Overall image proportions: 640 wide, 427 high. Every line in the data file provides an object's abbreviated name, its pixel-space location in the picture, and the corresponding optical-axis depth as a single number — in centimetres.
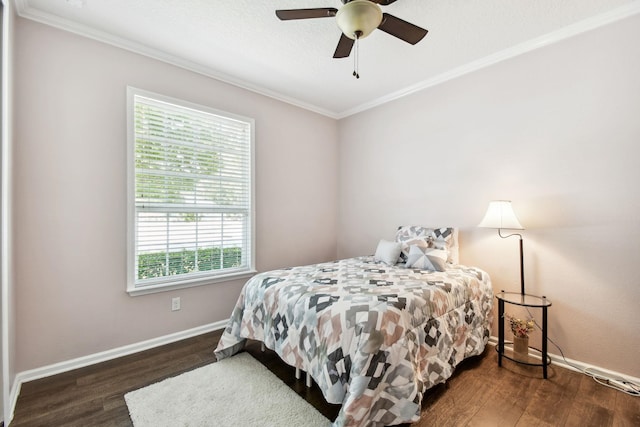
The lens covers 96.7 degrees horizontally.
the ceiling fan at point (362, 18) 161
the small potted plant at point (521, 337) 231
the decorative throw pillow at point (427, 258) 258
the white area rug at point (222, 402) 167
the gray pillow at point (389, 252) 288
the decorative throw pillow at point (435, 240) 282
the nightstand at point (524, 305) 217
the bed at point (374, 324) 152
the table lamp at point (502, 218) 236
